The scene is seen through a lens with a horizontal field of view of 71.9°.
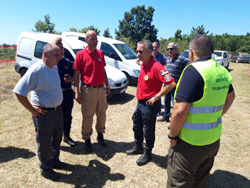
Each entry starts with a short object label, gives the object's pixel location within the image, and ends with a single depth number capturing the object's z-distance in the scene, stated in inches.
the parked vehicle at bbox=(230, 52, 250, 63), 797.7
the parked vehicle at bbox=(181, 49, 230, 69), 526.9
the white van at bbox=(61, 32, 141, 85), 289.4
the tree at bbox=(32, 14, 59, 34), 1059.0
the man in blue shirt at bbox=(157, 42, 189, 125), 161.3
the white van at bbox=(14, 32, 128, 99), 228.2
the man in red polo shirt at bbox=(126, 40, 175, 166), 103.1
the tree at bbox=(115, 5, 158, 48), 2060.8
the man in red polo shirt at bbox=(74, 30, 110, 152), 119.6
